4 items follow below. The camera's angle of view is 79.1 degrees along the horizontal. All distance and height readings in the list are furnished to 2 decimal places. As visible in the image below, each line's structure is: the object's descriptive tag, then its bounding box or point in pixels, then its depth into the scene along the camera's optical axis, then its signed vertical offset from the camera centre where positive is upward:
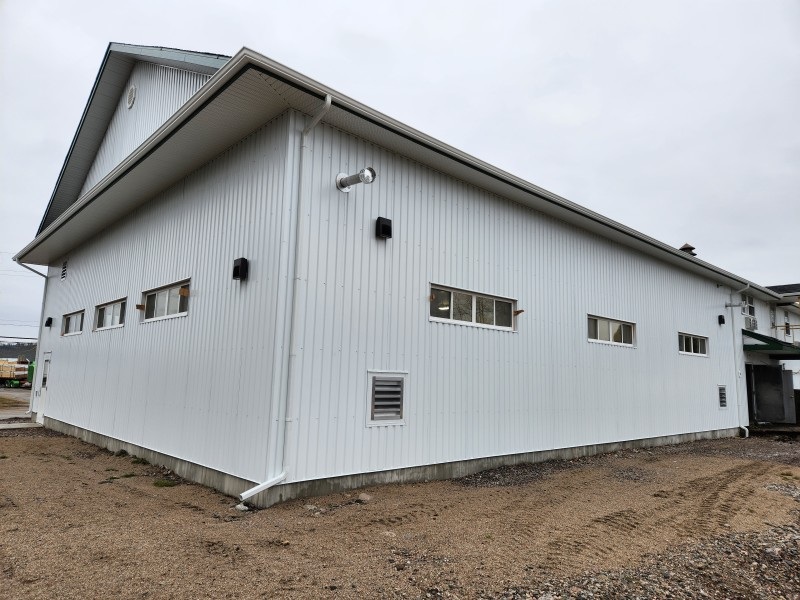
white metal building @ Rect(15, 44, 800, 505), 5.84 +1.27
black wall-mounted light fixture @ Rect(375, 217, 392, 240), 6.65 +2.04
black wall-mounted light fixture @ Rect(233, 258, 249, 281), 6.28 +1.36
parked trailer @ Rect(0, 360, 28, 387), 34.59 -0.29
